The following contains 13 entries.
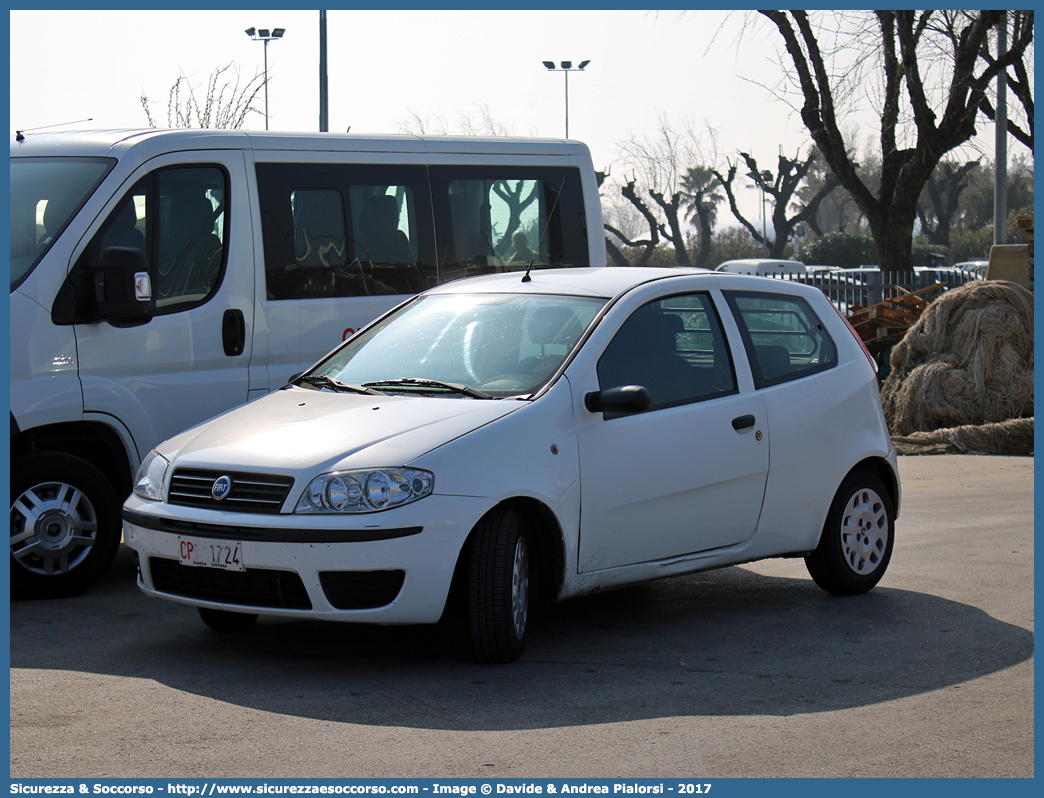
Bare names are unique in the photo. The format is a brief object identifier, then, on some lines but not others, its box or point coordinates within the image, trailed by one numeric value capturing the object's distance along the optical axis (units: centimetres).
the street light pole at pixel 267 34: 2494
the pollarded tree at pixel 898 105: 2409
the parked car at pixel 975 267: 4990
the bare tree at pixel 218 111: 2138
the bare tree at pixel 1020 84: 2433
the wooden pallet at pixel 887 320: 1823
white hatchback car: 532
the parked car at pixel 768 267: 4488
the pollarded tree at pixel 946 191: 7769
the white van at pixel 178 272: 697
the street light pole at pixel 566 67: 3803
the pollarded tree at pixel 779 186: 6072
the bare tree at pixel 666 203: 5884
